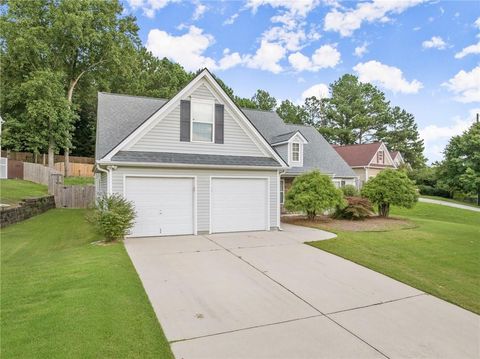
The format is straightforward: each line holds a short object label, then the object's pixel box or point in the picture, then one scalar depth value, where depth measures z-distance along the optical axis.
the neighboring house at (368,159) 30.62
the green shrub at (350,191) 17.42
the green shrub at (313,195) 14.01
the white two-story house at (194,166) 10.57
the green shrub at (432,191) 34.25
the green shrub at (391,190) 15.87
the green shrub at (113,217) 9.41
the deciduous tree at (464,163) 28.41
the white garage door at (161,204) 10.53
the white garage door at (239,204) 11.70
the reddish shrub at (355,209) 15.22
